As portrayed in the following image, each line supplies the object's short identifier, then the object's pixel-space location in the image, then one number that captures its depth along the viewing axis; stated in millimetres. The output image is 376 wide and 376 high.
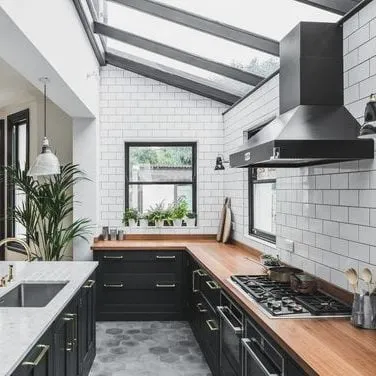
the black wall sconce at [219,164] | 5242
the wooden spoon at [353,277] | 2412
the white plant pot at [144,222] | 6159
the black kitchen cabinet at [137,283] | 5449
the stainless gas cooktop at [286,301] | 2490
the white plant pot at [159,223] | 6095
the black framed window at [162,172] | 6258
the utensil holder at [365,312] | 2264
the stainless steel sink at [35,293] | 3252
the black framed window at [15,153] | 6629
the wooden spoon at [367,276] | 2348
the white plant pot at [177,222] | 6176
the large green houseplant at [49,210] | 5246
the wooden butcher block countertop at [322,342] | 1765
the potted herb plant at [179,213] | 6156
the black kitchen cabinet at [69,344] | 2147
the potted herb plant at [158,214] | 6102
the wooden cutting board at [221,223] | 5852
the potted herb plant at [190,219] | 6164
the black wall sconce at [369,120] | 2025
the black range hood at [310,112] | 2404
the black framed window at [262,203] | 4615
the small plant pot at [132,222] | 6092
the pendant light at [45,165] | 3770
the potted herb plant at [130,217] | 6082
